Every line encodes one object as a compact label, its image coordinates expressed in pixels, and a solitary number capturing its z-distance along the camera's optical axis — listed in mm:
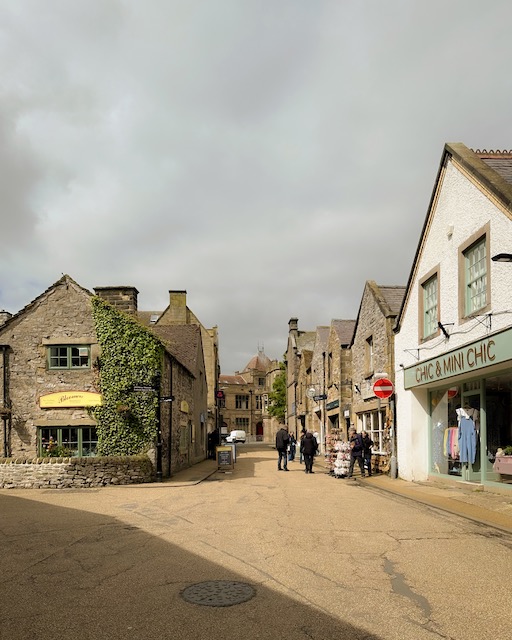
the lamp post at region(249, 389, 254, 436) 95062
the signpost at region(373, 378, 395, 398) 18172
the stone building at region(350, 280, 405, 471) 20984
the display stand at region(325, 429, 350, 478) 20141
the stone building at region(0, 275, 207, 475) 19109
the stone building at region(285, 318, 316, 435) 44781
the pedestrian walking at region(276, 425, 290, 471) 23047
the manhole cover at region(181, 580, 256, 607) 5691
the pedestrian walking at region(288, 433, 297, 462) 30938
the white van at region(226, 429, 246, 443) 71919
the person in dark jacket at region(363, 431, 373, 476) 20797
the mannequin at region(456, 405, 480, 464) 14891
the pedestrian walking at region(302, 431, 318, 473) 22531
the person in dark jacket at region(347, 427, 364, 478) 20156
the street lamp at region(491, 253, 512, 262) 11195
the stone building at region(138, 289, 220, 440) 45219
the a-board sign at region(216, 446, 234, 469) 24656
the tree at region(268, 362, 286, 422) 62656
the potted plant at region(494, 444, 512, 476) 13250
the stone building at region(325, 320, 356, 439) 28844
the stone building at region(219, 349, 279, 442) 93688
